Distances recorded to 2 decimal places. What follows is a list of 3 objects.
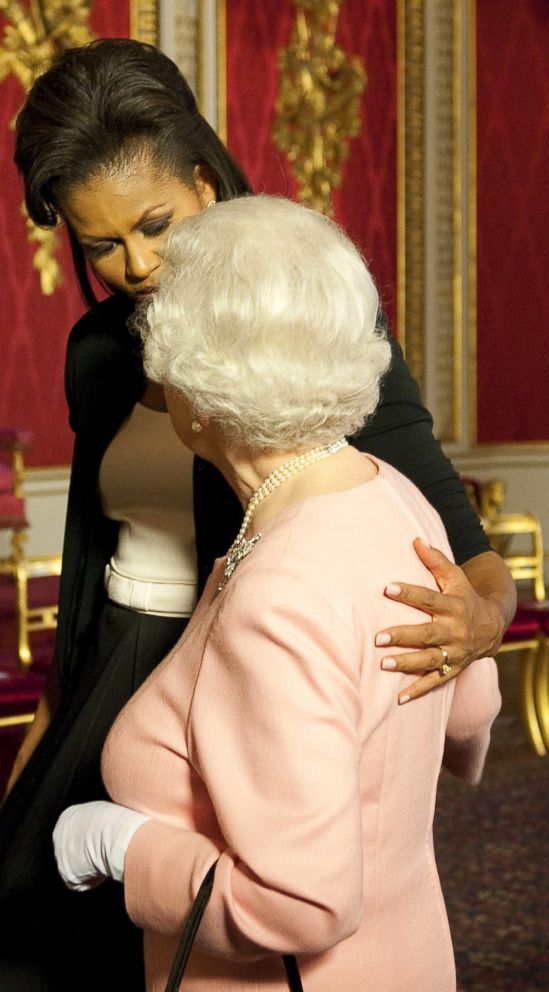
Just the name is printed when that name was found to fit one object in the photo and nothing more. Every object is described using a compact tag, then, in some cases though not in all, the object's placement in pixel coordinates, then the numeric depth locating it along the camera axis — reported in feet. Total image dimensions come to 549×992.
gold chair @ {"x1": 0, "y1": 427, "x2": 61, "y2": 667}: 12.51
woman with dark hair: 6.05
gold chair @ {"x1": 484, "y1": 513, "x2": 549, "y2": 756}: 15.88
